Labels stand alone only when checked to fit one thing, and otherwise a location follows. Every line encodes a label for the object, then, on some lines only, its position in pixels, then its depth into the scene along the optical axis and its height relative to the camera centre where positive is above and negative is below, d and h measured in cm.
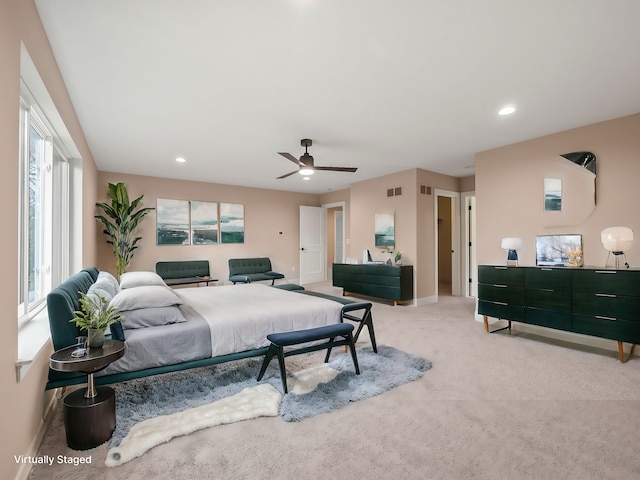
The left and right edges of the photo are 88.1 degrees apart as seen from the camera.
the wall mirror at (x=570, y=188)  394 +65
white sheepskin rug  191 -116
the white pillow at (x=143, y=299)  264 -44
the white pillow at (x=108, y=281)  337 -37
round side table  188 -94
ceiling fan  435 +105
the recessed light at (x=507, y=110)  344 +139
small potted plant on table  203 -47
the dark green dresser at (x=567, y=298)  324 -64
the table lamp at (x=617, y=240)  340 +0
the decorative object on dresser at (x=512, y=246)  426 -6
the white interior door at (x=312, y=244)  920 +0
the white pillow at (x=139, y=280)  370 -39
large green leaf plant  612 +48
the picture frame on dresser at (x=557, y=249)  401 -10
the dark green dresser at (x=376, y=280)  603 -72
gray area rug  234 -116
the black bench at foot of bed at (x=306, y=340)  258 -79
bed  222 -65
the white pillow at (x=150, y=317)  259 -57
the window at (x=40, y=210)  232 +34
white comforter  273 -63
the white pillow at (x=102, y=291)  281 -39
